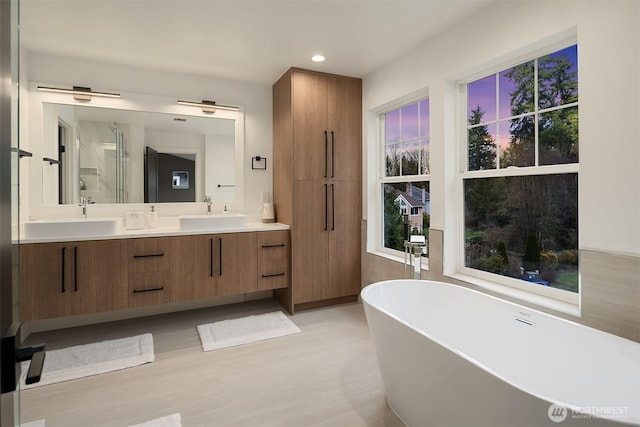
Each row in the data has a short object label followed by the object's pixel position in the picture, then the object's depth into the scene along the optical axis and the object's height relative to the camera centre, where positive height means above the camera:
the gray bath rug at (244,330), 2.84 -1.09
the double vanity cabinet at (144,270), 2.59 -0.51
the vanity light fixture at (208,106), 3.61 +1.17
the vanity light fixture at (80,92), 3.12 +1.15
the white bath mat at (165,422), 1.82 -1.16
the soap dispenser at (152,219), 3.36 -0.07
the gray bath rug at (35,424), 1.84 -1.17
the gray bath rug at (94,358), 2.36 -1.12
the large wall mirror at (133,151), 3.11 +0.62
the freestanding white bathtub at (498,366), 1.22 -0.73
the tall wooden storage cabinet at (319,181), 3.44 +0.32
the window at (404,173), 3.13 +0.37
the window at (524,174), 2.04 +0.24
